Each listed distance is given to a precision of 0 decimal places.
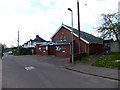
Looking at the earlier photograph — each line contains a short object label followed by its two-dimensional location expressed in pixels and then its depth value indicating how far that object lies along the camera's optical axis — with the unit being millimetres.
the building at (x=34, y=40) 28031
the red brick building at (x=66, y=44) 14839
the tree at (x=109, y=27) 12968
